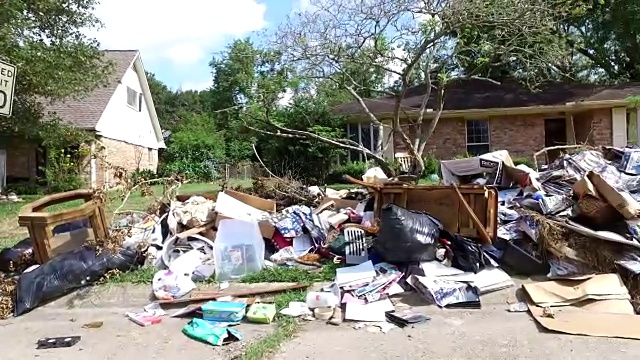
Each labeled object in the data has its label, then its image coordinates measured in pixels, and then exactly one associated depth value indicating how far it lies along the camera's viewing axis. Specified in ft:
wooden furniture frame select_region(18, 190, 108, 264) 18.15
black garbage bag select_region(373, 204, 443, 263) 16.94
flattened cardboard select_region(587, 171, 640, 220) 16.65
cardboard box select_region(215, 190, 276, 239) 23.34
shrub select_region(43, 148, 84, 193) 60.39
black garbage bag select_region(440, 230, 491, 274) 17.19
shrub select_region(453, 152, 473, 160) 58.10
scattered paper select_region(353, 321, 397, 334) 14.28
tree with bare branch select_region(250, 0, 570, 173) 41.75
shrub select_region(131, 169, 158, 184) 22.25
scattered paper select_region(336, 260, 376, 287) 16.55
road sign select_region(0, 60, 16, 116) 14.92
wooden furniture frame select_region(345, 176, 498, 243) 18.37
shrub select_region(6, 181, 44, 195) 63.35
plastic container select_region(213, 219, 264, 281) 18.51
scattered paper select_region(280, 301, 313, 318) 15.38
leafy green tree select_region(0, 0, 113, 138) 45.70
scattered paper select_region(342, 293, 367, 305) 15.64
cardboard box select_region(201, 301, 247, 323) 15.06
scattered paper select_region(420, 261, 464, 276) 16.79
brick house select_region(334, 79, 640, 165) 57.52
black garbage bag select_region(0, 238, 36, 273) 19.72
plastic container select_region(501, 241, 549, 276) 17.49
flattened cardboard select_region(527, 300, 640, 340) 13.37
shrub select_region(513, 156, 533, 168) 52.60
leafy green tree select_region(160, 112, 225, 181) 80.94
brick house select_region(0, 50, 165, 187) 66.74
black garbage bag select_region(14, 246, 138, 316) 16.70
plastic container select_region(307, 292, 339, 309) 15.49
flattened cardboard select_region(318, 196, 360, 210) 23.22
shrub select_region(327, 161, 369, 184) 57.42
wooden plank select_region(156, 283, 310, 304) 16.44
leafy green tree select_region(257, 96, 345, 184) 59.41
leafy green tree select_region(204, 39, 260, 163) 45.78
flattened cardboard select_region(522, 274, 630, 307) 15.12
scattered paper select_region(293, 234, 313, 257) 20.39
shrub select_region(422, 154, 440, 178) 54.59
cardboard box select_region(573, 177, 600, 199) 17.33
